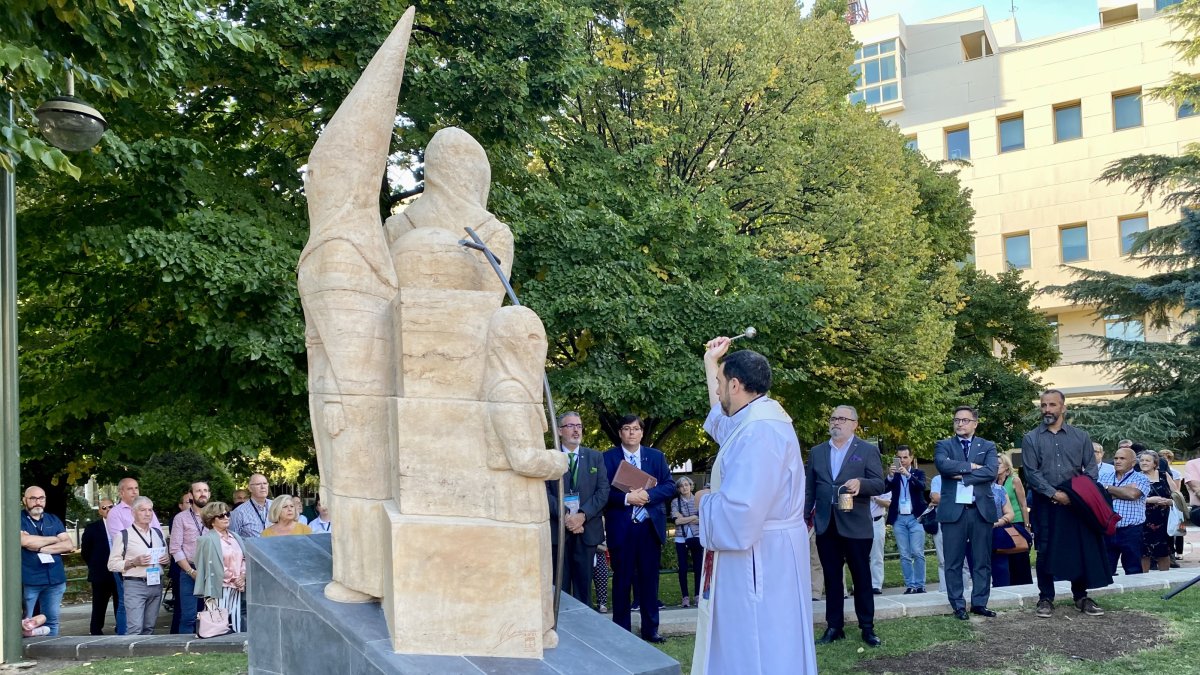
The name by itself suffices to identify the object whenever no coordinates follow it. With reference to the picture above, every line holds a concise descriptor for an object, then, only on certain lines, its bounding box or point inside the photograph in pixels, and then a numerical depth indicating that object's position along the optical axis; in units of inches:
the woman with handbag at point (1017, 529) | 472.7
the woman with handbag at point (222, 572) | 378.9
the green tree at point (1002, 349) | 1023.0
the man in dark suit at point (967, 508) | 376.2
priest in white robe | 203.5
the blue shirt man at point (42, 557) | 387.5
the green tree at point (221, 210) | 454.6
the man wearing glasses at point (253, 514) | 414.0
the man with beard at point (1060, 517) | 373.7
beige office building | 1455.5
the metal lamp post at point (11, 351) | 335.3
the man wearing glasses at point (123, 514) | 410.3
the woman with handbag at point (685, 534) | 472.4
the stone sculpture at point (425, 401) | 232.2
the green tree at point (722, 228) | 559.2
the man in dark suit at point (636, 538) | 352.2
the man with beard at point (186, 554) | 422.9
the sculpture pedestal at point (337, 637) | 225.8
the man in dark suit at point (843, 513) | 341.4
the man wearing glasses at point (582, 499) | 351.6
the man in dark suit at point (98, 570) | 434.9
